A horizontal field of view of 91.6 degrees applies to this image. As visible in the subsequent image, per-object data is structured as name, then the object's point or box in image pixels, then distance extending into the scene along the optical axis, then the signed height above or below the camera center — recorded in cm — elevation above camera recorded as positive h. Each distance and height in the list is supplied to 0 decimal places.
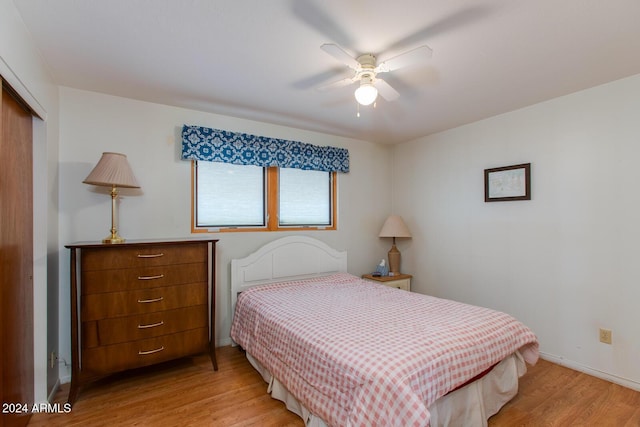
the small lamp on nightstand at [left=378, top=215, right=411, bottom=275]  397 -24
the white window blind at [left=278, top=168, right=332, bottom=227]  362 +20
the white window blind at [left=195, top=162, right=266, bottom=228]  314 +20
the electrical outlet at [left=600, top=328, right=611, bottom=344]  248 -98
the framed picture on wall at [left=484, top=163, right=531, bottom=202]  297 +30
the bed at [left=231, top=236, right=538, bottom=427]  146 -79
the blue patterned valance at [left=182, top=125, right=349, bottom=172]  297 +67
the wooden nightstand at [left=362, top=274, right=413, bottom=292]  372 -81
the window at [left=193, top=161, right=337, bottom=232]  316 +18
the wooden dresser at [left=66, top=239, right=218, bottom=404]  214 -68
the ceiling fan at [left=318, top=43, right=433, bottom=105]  167 +87
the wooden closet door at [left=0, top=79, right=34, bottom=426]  164 -24
